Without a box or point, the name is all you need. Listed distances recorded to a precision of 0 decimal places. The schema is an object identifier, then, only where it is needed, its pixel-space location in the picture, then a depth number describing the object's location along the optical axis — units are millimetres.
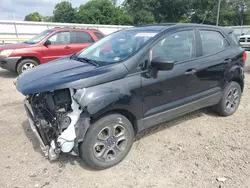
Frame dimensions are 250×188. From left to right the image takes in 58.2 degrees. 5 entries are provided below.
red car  7078
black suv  2549
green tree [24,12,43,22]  79562
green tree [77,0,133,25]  47938
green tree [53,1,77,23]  53062
